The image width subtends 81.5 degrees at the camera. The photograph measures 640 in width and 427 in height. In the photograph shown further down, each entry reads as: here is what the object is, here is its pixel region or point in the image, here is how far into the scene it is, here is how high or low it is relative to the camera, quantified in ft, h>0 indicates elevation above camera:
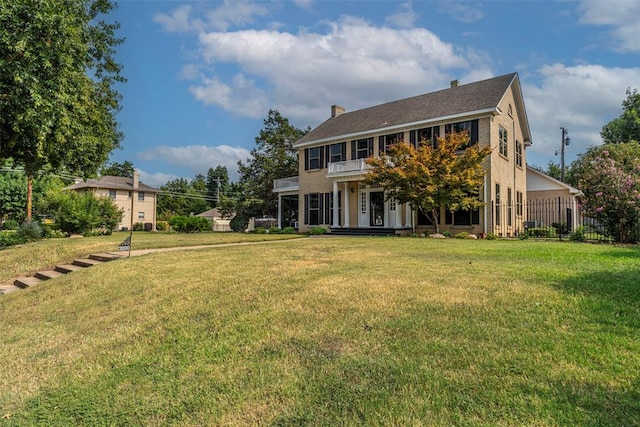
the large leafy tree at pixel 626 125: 108.58 +28.60
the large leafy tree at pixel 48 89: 31.53 +12.13
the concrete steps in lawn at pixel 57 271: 33.30 -5.20
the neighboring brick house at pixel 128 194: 140.77 +9.71
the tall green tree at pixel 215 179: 264.74 +28.78
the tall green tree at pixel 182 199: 209.17 +11.65
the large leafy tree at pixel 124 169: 229.25 +31.33
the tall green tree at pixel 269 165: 112.68 +16.67
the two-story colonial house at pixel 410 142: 61.82 +13.59
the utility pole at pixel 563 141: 129.03 +28.02
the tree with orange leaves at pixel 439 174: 54.19 +6.62
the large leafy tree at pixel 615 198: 41.78 +2.45
